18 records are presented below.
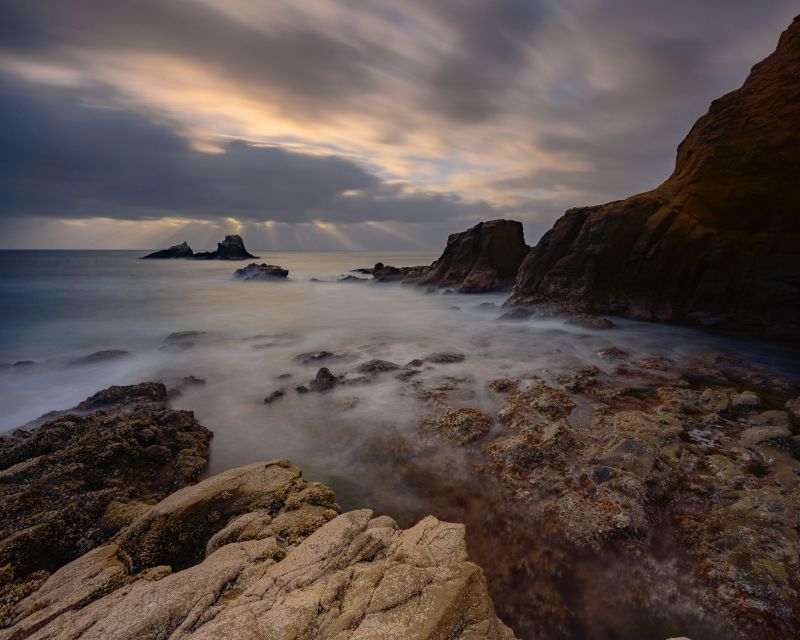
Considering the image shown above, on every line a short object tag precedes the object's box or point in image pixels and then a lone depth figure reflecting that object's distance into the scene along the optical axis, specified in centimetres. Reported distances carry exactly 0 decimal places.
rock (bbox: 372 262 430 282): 4156
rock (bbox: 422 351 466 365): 1284
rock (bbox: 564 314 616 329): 1662
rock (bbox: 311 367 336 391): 1100
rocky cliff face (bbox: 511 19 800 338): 1527
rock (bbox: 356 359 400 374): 1210
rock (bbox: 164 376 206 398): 1111
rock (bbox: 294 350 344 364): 1387
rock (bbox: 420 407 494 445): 779
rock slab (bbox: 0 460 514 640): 298
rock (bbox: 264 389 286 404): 1042
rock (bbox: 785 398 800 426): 781
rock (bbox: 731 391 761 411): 827
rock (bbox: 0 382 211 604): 480
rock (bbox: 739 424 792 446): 675
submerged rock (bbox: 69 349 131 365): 1480
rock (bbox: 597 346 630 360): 1262
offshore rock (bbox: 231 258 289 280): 5266
